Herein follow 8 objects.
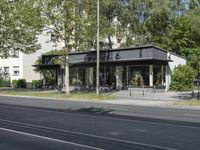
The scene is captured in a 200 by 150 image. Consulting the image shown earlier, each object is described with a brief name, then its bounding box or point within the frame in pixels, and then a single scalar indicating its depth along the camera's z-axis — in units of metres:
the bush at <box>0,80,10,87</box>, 39.47
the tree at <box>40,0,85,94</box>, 22.61
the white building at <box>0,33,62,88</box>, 38.95
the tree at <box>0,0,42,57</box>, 26.83
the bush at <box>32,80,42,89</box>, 35.21
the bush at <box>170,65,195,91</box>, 26.61
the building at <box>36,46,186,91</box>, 26.75
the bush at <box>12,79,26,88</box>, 36.74
